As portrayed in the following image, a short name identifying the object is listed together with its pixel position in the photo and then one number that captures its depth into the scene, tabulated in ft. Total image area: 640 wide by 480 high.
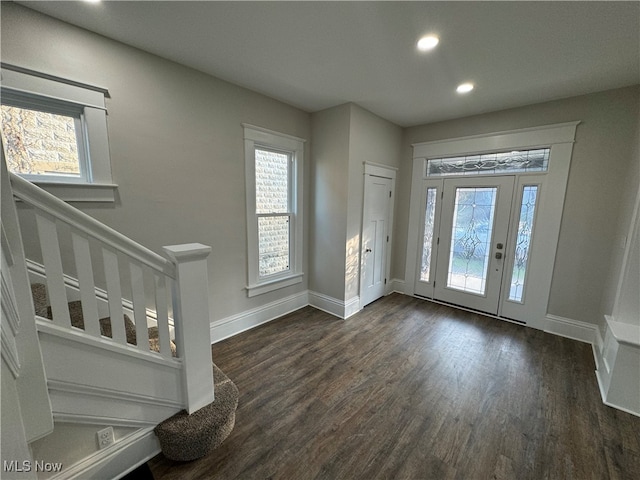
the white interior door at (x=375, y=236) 11.75
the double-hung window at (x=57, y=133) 5.54
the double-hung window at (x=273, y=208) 9.75
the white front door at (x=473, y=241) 10.98
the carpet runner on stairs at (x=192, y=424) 4.89
